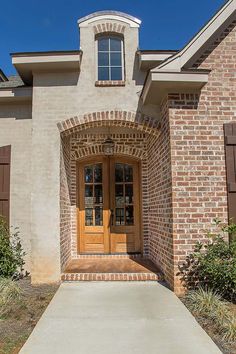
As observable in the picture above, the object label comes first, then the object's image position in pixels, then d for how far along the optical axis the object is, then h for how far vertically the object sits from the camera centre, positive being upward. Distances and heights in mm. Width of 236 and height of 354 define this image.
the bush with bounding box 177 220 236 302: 5012 -990
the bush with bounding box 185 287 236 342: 3908 -1468
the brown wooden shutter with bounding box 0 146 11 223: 7043 +590
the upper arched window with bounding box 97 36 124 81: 6895 +3141
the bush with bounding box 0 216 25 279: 6355 -962
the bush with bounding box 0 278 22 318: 4758 -1433
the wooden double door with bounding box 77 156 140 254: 8141 -6
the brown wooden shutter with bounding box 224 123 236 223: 5684 +718
